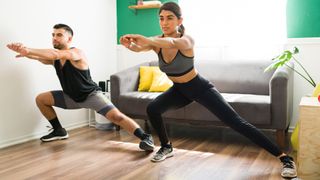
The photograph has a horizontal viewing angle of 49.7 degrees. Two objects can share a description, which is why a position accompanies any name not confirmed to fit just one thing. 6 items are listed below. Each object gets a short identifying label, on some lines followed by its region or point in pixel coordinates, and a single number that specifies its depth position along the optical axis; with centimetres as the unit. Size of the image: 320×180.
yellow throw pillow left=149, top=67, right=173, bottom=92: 378
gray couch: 297
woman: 232
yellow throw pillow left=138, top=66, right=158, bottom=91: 389
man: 309
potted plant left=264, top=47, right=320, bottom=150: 276
